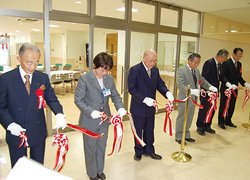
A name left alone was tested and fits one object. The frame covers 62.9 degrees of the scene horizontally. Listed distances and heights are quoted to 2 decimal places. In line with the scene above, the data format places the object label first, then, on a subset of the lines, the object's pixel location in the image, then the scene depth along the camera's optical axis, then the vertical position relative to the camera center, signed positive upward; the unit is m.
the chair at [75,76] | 8.12 -0.63
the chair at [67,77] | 7.88 -0.68
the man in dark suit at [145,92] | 2.85 -0.43
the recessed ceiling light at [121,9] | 4.80 +1.22
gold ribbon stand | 3.22 -1.49
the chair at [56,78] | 7.43 -0.69
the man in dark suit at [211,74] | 4.07 -0.21
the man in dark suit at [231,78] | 4.45 -0.31
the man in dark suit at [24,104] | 1.70 -0.39
